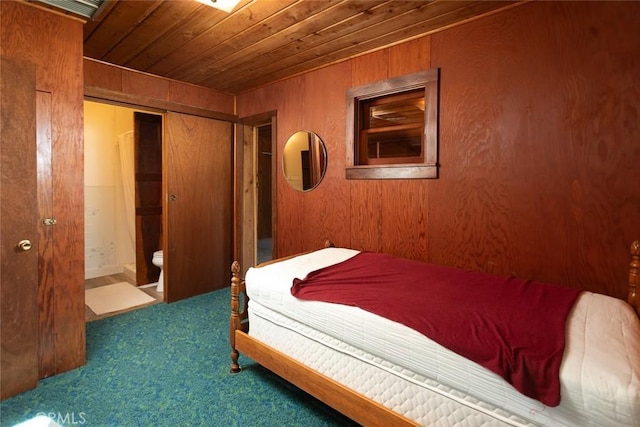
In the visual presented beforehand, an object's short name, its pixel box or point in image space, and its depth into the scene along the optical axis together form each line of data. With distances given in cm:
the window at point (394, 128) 233
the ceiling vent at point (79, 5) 190
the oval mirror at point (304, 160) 304
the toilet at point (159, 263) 370
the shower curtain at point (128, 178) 391
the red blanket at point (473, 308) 110
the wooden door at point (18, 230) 178
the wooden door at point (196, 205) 331
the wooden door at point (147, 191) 376
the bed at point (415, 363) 100
